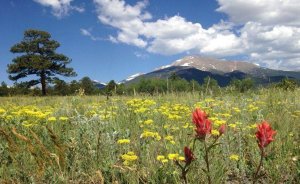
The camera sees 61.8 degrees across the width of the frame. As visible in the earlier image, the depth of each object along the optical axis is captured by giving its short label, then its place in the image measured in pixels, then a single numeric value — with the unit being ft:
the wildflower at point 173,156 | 7.89
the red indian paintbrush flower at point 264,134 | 4.59
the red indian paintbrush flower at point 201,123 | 4.39
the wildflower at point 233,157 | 9.08
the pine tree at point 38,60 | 119.61
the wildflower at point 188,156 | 4.76
